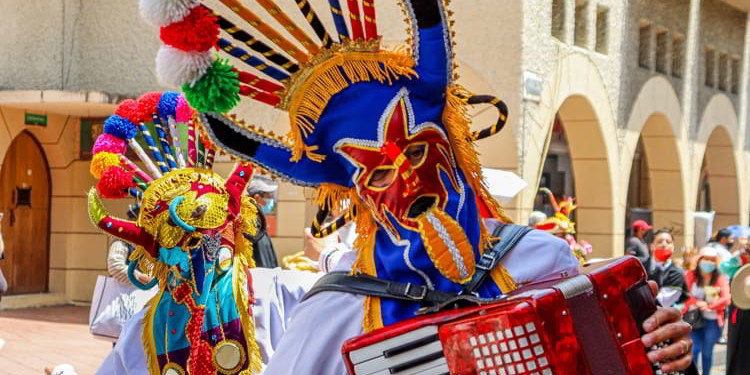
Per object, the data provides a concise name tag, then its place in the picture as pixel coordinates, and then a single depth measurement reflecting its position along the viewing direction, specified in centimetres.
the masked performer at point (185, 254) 515
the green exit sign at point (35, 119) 1439
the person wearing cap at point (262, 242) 784
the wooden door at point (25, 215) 1484
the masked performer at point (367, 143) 303
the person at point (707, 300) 992
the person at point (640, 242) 1113
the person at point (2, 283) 838
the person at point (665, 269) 1002
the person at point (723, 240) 1196
